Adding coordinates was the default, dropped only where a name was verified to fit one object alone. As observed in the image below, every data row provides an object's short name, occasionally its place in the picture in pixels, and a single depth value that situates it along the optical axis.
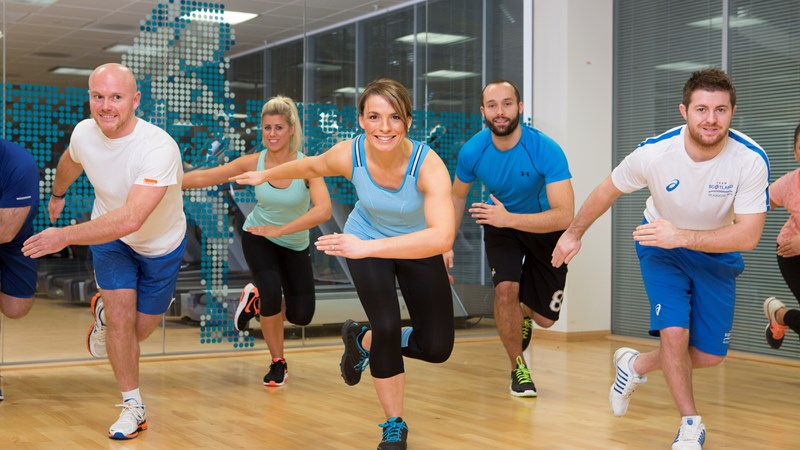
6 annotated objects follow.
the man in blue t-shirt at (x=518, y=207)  4.50
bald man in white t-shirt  3.46
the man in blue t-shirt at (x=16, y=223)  4.15
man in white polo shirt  3.24
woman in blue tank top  3.25
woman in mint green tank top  4.77
